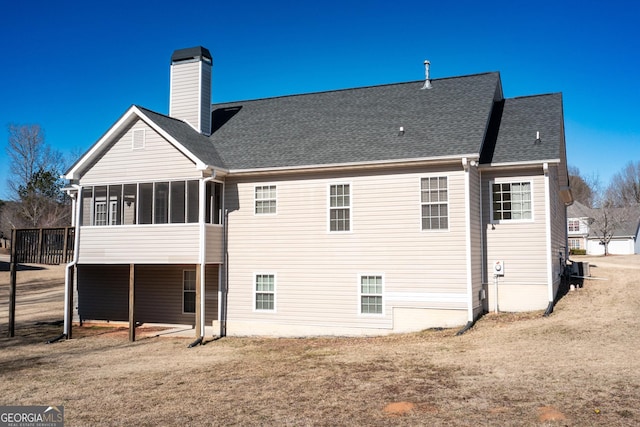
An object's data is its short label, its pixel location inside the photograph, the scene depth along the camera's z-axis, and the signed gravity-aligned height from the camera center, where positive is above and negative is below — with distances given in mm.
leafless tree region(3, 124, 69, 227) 47125 +4704
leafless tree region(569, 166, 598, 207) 76719 +8204
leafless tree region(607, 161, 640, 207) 74294 +7948
